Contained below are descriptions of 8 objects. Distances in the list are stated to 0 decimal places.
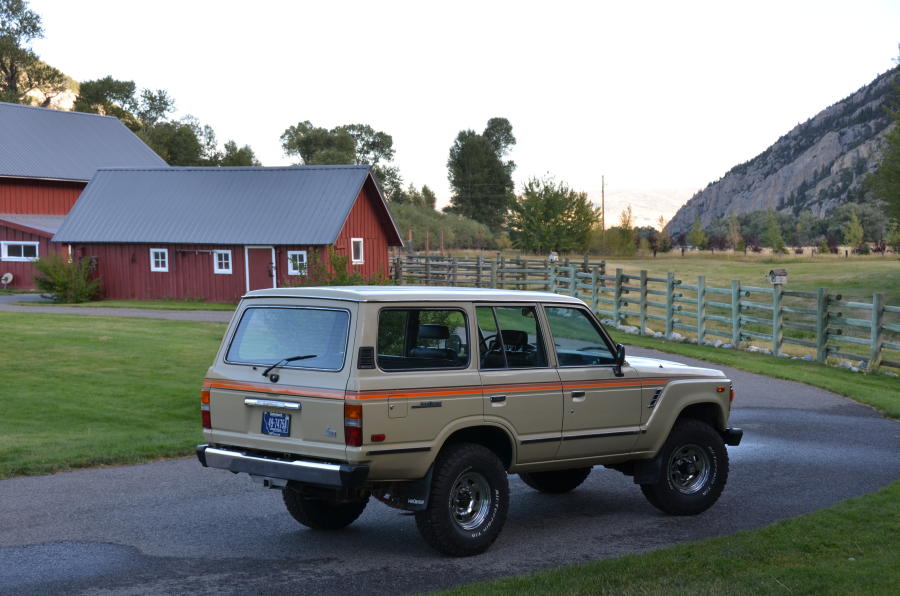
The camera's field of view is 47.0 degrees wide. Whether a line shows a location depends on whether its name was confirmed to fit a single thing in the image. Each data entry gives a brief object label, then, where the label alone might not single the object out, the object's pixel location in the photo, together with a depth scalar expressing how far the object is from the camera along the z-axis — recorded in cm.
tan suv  724
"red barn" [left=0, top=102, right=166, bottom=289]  4812
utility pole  8089
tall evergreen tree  12838
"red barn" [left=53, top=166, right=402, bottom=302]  4175
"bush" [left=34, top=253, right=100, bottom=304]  4166
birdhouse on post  2466
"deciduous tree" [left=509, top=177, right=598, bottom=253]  6988
